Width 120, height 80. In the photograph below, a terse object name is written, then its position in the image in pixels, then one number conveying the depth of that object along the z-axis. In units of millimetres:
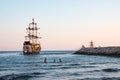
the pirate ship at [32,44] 140625
